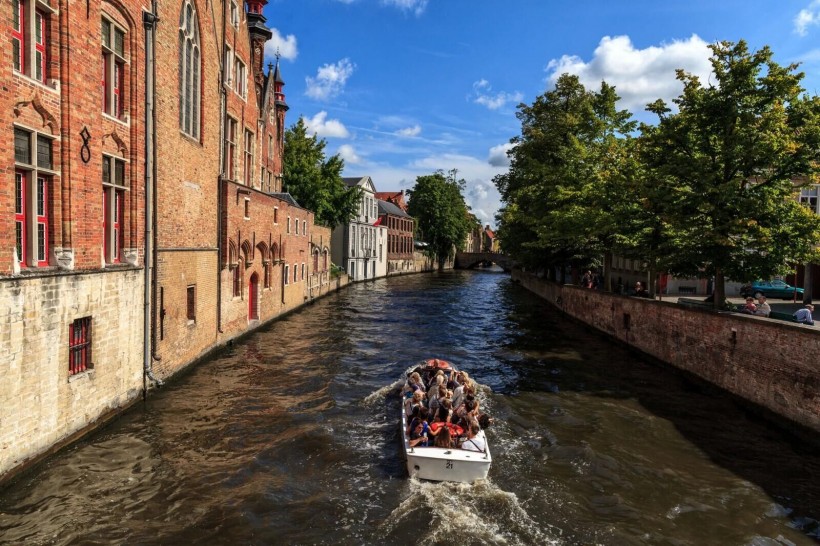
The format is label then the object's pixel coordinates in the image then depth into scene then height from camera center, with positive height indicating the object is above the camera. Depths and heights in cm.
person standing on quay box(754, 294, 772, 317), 1776 -154
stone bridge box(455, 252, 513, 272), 10196 -45
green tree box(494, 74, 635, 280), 3022 +530
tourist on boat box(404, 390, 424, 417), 1315 -350
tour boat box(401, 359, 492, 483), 1066 -401
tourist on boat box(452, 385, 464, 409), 1388 -355
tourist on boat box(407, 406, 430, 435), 1224 -364
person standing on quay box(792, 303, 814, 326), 1537 -153
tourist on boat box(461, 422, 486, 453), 1111 -376
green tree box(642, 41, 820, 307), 1759 +311
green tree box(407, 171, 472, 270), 9306 +773
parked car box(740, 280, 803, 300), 3172 -162
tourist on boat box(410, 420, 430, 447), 1132 -375
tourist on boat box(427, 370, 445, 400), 1412 -339
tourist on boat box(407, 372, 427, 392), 1513 -352
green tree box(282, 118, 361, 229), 4747 +658
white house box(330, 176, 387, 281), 5959 +145
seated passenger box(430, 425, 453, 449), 1115 -367
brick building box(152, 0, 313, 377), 1708 +226
